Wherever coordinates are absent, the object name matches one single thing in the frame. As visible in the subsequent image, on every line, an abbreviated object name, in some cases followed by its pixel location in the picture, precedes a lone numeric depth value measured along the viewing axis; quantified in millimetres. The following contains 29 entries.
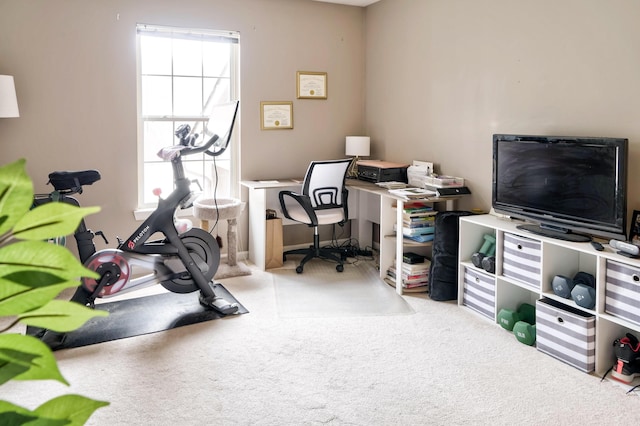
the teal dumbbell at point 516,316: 3529
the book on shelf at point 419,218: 4285
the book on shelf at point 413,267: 4289
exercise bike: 3566
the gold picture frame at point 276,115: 5250
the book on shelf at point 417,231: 4293
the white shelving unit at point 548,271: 2926
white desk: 4512
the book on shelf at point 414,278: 4293
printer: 4879
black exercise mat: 3467
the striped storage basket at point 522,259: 3340
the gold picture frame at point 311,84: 5379
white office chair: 4773
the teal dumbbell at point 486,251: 3809
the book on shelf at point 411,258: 4355
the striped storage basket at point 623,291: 2775
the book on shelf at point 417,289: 4317
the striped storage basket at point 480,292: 3736
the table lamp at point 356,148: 5449
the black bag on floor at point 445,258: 4059
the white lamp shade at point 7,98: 3877
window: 4789
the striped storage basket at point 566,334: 2990
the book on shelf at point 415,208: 4305
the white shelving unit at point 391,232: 4359
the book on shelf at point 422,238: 4316
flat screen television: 2998
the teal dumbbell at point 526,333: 3350
